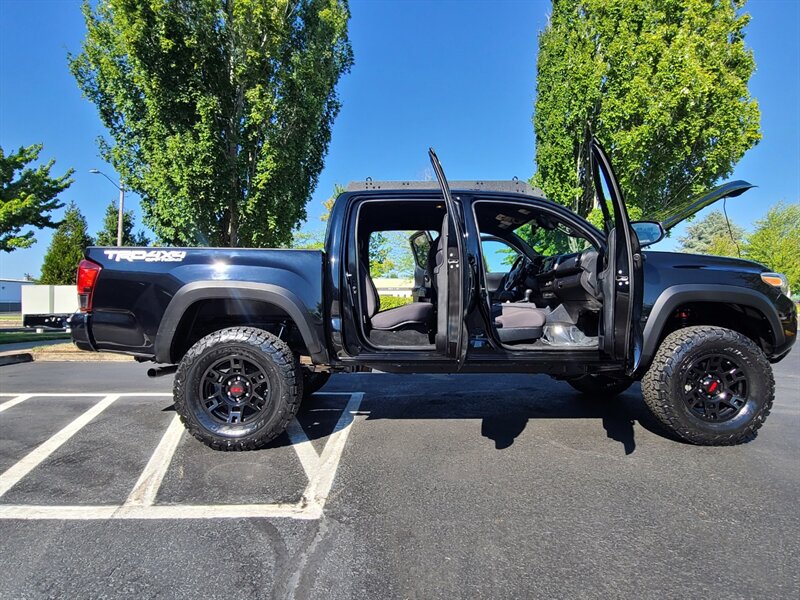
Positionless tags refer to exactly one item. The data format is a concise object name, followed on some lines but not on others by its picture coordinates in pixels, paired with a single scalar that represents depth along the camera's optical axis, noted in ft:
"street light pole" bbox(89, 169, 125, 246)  68.85
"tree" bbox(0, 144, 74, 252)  47.83
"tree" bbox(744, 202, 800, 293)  103.45
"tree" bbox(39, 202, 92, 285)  88.94
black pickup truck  10.45
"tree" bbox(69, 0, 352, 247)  38.11
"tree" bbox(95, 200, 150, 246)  102.75
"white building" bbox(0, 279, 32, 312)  161.89
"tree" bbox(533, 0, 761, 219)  38.45
